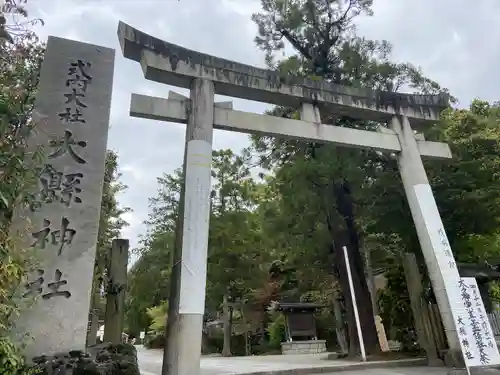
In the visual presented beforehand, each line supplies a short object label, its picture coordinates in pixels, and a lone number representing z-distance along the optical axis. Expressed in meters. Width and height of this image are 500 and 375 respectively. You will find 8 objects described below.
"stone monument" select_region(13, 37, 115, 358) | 4.69
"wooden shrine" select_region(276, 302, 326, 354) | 19.77
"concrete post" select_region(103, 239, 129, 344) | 7.14
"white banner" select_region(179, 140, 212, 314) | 5.88
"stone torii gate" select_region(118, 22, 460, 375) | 5.93
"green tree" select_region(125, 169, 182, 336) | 22.67
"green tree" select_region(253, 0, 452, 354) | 11.20
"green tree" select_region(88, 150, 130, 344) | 10.03
